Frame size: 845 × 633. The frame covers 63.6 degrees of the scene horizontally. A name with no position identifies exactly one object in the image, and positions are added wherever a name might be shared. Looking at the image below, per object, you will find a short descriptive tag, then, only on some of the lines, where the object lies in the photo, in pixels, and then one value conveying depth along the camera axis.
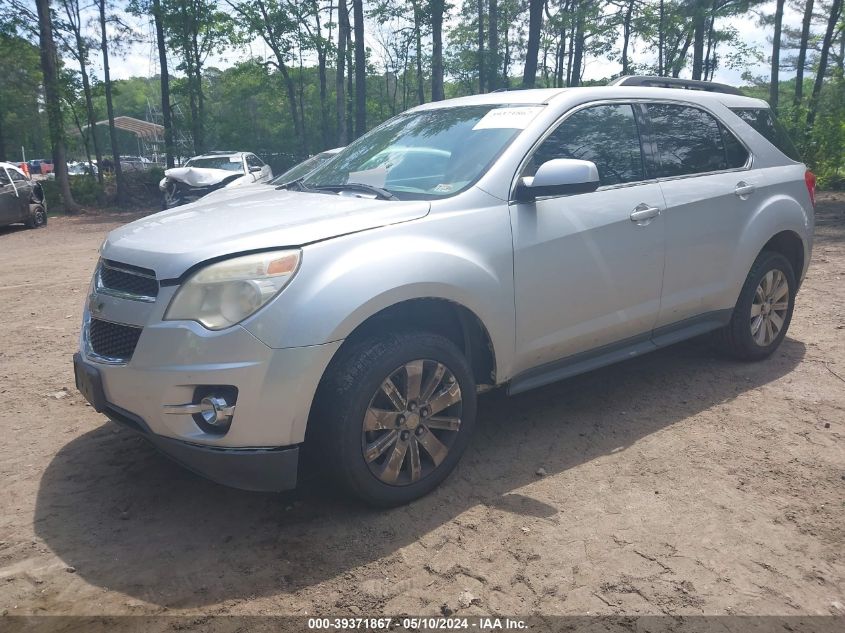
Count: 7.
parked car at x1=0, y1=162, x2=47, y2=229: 15.02
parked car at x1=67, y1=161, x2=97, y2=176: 27.25
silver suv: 2.72
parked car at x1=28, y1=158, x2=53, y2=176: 51.17
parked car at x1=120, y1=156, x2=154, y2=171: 31.37
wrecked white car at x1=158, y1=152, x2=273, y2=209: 12.38
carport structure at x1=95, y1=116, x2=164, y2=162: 58.66
